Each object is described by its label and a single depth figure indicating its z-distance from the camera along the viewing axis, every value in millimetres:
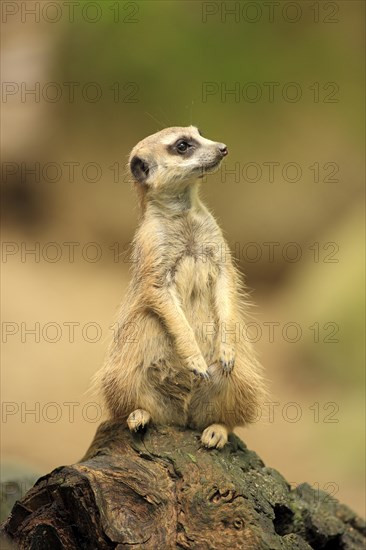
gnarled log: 5184
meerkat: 6047
